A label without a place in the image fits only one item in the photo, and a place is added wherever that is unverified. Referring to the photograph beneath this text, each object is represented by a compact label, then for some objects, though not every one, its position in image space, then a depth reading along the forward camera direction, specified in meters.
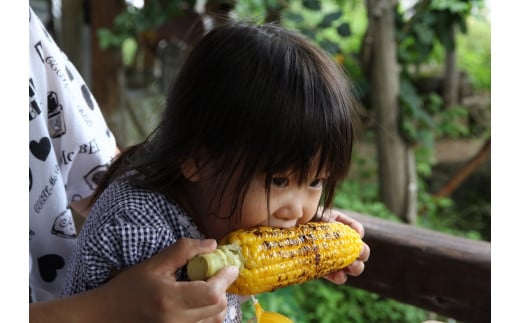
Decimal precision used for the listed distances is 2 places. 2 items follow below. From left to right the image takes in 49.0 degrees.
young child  1.04
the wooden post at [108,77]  4.05
